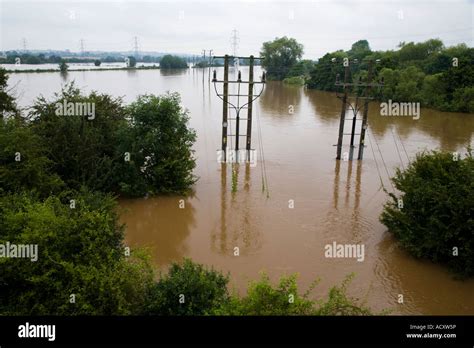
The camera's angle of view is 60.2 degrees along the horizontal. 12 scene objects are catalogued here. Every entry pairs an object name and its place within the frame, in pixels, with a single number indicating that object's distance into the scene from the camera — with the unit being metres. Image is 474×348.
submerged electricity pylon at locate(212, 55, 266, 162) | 17.11
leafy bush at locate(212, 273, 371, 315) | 6.52
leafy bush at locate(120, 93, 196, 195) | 14.38
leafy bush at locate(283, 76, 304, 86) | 69.69
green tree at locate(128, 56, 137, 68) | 111.36
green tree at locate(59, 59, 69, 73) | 73.94
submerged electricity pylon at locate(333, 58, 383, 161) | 17.49
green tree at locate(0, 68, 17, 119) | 16.31
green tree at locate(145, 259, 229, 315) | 6.84
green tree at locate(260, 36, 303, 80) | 81.81
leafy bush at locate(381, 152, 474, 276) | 9.66
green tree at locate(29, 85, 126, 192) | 13.34
